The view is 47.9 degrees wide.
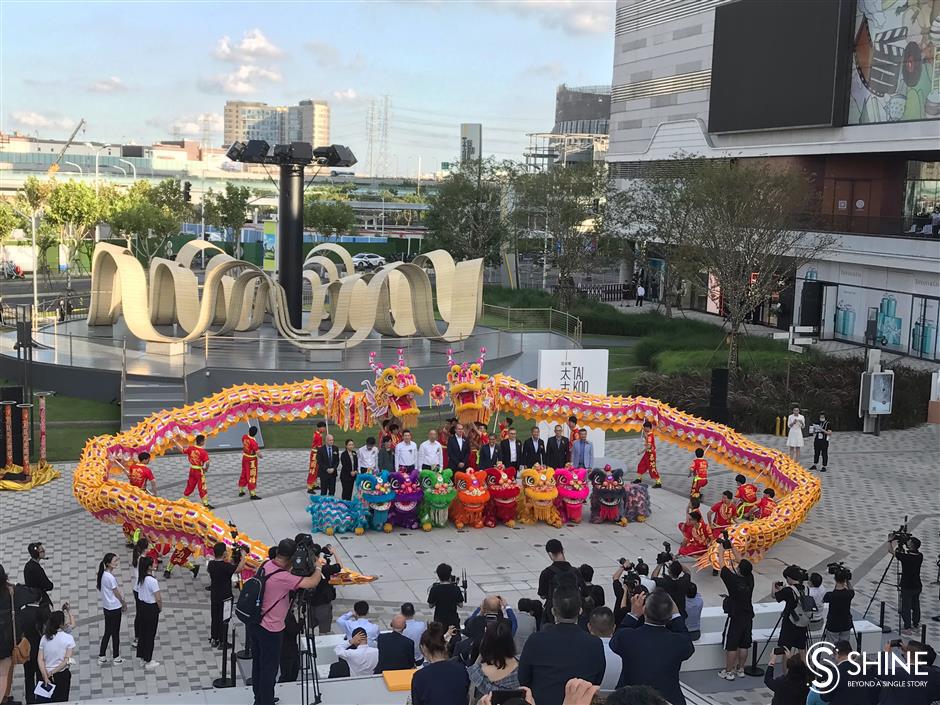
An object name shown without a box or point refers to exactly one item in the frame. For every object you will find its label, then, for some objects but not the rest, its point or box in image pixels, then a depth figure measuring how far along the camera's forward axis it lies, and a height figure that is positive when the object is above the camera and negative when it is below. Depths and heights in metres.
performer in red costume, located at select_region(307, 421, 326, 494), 19.30 -4.26
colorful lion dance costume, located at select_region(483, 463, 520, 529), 17.83 -4.44
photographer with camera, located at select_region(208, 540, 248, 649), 12.48 -4.26
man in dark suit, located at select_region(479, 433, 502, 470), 18.39 -3.89
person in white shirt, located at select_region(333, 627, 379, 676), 10.15 -4.14
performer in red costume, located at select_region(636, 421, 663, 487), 20.41 -4.32
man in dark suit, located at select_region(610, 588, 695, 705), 7.22 -2.81
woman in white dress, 22.73 -4.04
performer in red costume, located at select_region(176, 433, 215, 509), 17.66 -4.07
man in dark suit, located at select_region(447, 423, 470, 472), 18.67 -3.89
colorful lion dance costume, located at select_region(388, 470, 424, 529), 17.41 -4.44
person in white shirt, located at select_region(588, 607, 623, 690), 7.71 -2.92
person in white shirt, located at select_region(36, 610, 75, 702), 9.85 -4.07
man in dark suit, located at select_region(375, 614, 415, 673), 9.89 -3.96
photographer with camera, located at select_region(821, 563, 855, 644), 11.53 -3.96
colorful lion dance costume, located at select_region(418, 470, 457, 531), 17.48 -4.40
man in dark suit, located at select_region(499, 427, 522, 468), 18.69 -3.91
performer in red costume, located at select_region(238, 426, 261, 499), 18.70 -4.34
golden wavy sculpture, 27.59 -2.18
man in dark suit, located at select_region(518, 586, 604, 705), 6.66 -2.68
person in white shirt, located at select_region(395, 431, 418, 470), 17.89 -3.82
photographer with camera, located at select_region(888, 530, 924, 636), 13.66 -4.23
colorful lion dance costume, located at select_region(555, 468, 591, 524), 18.16 -4.38
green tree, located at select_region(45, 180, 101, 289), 52.47 +0.21
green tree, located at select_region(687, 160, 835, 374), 32.25 +0.31
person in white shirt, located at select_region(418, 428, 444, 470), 18.00 -3.84
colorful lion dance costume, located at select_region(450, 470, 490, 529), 17.58 -4.46
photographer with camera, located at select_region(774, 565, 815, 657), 11.18 -3.92
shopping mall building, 37.31 +4.47
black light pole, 30.50 -0.43
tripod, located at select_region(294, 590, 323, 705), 8.99 -3.90
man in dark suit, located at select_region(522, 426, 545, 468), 19.22 -3.98
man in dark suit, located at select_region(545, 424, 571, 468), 19.19 -3.95
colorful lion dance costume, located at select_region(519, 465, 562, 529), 17.94 -4.47
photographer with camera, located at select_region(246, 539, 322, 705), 9.02 -3.36
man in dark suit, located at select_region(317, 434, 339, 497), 18.66 -4.26
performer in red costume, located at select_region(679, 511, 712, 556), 16.45 -4.63
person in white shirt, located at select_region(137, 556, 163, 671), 11.95 -4.42
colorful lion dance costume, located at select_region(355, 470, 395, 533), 17.27 -4.42
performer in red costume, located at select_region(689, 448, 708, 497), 18.12 -4.00
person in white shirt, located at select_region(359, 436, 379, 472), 18.19 -3.99
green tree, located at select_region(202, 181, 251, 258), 65.00 +0.64
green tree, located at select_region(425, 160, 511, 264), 52.47 +0.62
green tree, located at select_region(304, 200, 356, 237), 69.31 +0.34
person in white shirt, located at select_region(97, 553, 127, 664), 11.94 -4.33
